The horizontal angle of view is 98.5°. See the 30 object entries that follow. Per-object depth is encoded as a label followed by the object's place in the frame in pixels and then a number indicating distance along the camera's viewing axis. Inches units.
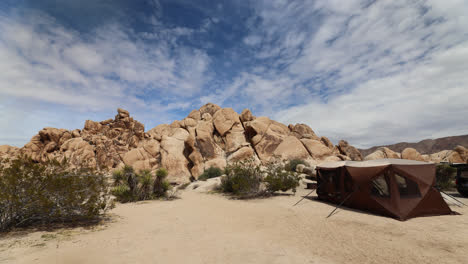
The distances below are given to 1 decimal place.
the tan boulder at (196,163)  1265.0
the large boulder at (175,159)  1298.0
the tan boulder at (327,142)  1482.5
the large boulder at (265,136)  1285.7
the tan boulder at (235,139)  1334.8
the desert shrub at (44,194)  227.5
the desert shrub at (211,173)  1034.1
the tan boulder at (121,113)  1807.3
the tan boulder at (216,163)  1223.7
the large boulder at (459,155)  1238.6
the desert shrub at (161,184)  553.0
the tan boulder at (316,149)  1250.6
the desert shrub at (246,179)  525.7
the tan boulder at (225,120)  1425.9
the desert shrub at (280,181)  510.2
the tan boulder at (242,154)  1239.5
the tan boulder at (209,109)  1705.5
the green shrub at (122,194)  502.2
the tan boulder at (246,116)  1524.4
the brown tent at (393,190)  294.5
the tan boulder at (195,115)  1749.9
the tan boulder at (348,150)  1416.1
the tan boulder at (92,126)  1707.7
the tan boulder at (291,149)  1220.5
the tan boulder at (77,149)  1433.3
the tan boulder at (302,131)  1471.1
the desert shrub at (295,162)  991.3
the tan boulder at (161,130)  1724.9
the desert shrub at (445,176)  560.7
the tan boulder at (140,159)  1352.5
